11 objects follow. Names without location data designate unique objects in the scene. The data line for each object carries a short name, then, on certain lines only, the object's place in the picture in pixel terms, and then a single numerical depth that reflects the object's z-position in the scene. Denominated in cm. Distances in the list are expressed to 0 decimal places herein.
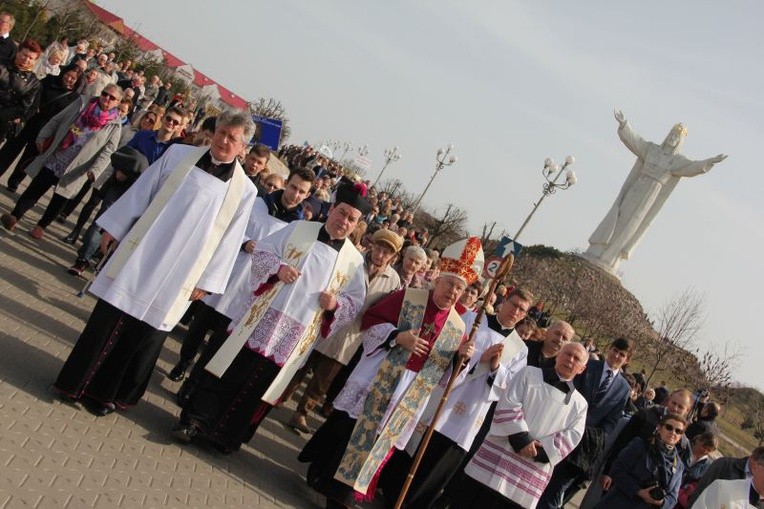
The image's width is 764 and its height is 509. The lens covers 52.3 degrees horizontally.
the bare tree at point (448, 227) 3516
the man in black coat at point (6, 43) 998
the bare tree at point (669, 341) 3192
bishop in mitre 639
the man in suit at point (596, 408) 772
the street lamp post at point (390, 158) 5381
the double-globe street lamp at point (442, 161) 3919
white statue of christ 4272
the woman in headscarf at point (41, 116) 1005
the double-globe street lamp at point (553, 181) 2497
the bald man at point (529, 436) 641
